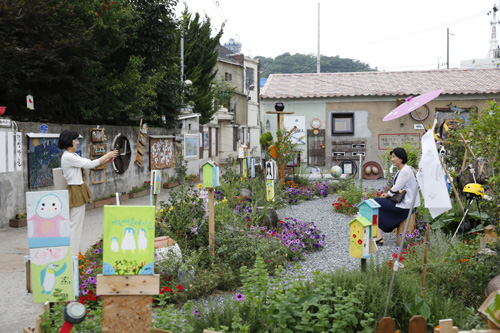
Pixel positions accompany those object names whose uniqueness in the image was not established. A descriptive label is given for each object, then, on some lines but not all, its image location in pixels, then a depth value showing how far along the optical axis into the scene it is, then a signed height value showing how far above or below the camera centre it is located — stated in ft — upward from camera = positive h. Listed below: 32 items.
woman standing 21.25 -1.40
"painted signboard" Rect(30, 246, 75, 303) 12.44 -3.26
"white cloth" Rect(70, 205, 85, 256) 21.71 -3.47
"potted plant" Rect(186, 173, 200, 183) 67.49 -4.42
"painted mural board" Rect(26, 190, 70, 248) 12.57 -1.88
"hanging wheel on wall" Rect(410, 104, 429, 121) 60.44 +4.59
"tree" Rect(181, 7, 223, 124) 90.22 +17.89
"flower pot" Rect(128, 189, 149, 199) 51.02 -4.93
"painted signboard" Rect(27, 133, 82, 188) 35.12 -0.62
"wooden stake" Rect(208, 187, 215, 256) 20.81 -3.24
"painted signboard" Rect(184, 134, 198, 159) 66.49 +0.49
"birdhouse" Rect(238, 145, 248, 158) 46.18 -0.17
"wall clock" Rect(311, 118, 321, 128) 62.54 +3.31
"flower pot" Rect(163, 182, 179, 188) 58.95 -4.42
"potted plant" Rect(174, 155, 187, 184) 31.50 -1.48
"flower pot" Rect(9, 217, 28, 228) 33.12 -5.12
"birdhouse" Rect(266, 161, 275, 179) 31.37 -1.42
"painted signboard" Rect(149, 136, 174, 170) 56.90 -0.34
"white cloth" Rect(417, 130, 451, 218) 13.93 -0.89
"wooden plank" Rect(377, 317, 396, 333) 12.01 -4.46
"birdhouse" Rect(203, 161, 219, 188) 21.30 -1.16
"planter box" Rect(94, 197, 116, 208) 43.79 -5.00
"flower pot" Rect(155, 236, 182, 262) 18.65 -4.01
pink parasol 14.46 +1.41
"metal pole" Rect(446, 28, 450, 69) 169.02 +36.18
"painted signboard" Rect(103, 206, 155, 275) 11.38 -2.20
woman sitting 24.91 -2.96
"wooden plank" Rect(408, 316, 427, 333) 12.14 -4.50
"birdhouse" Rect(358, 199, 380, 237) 20.85 -2.66
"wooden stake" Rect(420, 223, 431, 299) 14.19 -3.87
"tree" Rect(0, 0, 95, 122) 34.71 +7.22
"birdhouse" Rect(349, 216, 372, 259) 14.80 -2.78
